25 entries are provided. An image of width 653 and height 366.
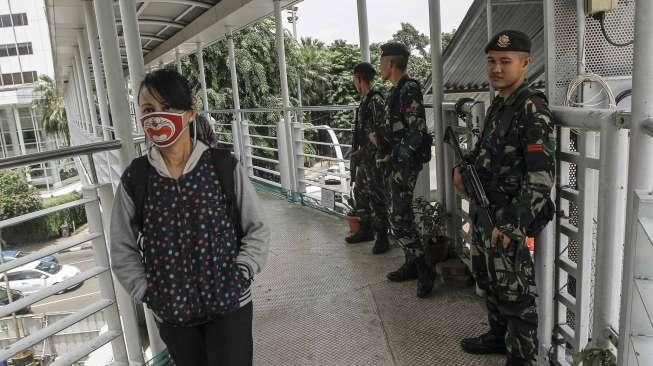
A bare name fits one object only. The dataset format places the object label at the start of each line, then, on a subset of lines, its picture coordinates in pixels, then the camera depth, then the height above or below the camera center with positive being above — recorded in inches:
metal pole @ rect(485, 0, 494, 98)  92.5 +13.7
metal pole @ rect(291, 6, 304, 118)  760.3 +125.7
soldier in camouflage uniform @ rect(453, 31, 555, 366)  64.9 -13.3
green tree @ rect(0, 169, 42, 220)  810.8 -110.1
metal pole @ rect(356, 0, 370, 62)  160.4 +24.1
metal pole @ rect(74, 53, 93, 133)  480.4 +34.6
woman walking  53.8 -13.5
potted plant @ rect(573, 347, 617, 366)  56.1 -32.6
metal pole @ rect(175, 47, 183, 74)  365.9 +46.5
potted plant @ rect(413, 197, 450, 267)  116.9 -32.9
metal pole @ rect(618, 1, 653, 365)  47.3 -5.9
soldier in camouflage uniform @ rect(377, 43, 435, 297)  109.3 -10.8
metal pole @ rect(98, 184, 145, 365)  80.4 -33.0
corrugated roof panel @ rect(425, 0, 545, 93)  99.0 +12.7
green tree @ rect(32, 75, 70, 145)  1269.7 +51.0
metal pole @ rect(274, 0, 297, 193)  209.3 +9.0
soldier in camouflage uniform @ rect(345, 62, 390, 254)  127.8 -19.1
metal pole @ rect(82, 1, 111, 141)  258.9 +41.2
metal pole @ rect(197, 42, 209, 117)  324.5 +37.4
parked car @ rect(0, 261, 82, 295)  685.3 -218.5
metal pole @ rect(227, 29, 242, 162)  262.5 -2.9
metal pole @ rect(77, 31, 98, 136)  358.8 +39.0
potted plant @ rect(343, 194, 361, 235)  155.6 -38.2
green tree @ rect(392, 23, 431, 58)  1607.5 +232.5
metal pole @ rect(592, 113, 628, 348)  55.5 -17.3
